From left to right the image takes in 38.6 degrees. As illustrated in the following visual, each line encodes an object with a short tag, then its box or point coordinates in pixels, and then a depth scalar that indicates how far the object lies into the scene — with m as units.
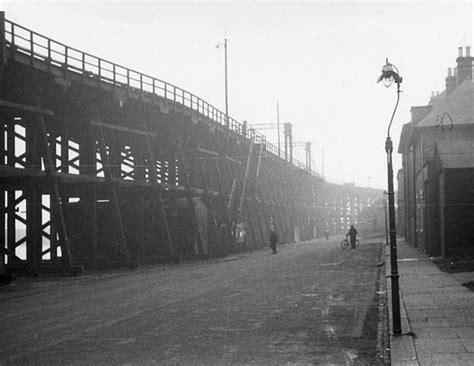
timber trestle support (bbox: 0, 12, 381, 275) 23.44
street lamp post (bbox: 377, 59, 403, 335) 9.80
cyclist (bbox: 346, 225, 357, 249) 42.75
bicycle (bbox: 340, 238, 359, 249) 43.72
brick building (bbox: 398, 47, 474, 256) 26.00
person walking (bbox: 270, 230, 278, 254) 40.82
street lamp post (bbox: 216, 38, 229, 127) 54.47
